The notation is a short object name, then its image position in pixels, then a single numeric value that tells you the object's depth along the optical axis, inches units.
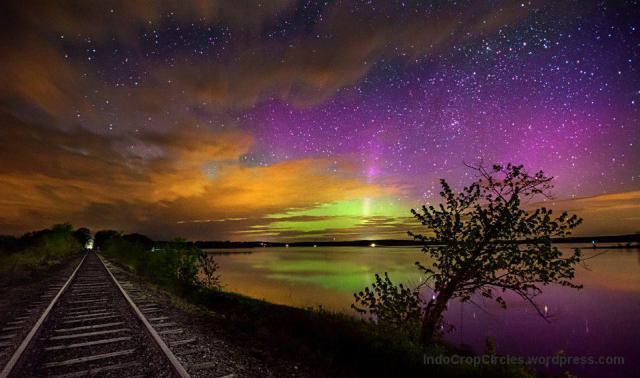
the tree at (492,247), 277.4
